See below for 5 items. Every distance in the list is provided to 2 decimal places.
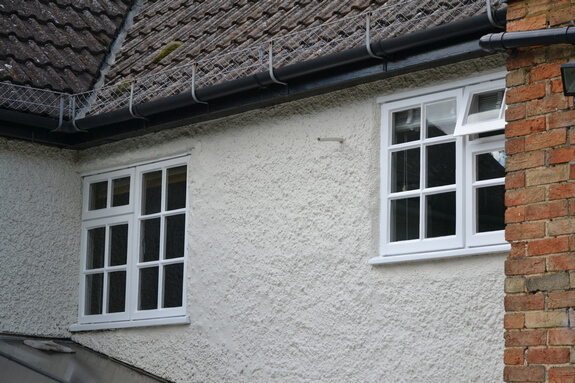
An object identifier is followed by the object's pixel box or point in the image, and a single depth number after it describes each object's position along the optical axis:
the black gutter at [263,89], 7.02
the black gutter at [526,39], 4.81
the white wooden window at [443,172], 7.00
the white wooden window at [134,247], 9.28
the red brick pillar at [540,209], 4.74
